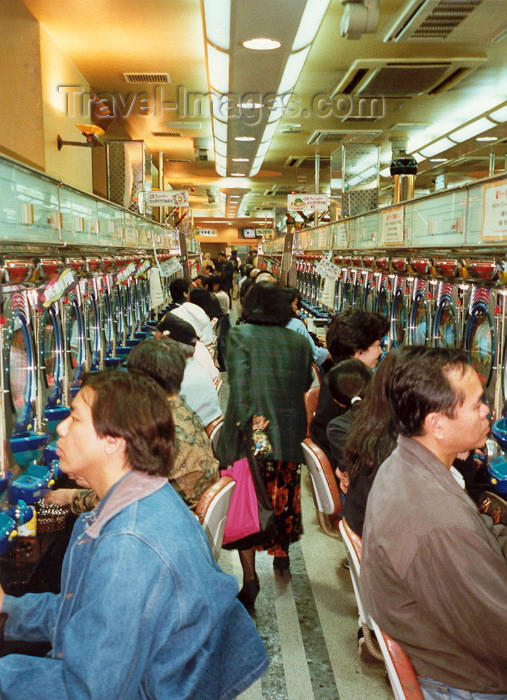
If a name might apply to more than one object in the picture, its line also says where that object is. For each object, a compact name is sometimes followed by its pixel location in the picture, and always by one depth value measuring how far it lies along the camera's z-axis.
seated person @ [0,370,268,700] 1.23
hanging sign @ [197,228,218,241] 37.12
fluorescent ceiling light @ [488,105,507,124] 7.43
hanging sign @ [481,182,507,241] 2.91
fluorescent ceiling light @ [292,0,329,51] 3.72
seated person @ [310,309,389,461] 3.56
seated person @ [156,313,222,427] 4.11
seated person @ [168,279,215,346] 6.27
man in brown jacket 1.57
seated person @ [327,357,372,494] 2.97
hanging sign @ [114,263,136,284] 5.83
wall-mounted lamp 5.68
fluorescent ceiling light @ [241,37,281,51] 4.17
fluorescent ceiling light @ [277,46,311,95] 4.62
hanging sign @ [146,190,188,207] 9.54
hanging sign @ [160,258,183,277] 7.96
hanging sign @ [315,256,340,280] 7.09
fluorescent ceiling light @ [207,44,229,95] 4.57
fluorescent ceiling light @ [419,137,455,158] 10.21
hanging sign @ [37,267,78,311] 3.49
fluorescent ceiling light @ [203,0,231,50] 3.69
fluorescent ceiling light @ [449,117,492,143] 8.35
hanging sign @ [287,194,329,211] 10.79
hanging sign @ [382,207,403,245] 5.01
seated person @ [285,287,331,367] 5.27
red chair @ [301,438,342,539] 3.14
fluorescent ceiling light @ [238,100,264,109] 5.81
